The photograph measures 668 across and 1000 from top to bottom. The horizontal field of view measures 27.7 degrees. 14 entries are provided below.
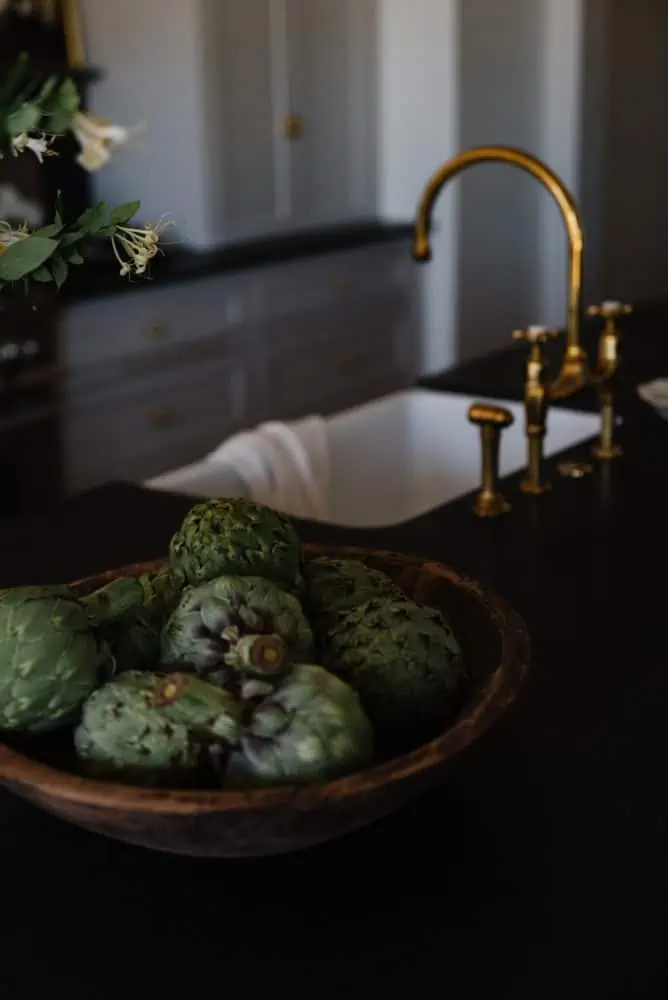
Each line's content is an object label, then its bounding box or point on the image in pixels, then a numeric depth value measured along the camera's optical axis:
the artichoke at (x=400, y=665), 0.72
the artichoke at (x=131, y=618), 0.73
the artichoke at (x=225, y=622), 0.70
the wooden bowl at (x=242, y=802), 0.63
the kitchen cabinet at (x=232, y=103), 3.38
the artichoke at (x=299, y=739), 0.65
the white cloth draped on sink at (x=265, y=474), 1.62
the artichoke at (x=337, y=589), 0.77
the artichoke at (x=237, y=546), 0.75
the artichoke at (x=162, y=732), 0.66
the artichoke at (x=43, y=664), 0.68
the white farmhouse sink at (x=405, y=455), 1.95
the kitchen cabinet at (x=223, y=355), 3.08
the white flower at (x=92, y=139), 1.25
